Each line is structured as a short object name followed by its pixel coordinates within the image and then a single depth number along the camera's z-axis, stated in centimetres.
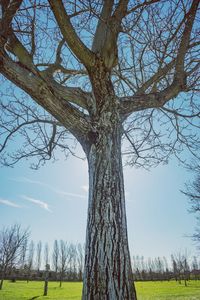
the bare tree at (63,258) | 3947
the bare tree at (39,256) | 7064
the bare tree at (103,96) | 229
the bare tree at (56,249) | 4873
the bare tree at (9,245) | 2312
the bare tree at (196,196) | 1551
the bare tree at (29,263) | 5366
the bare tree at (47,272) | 2122
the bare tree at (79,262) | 6549
